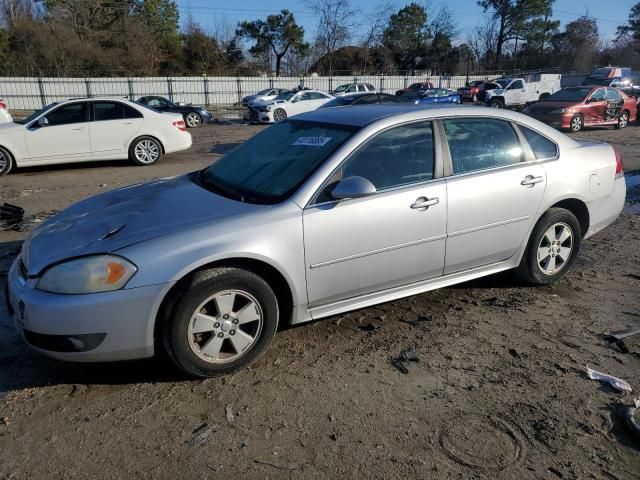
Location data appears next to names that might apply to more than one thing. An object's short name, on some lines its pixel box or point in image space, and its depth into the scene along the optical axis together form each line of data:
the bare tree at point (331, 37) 49.62
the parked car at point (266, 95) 27.38
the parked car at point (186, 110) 22.41
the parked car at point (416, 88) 25.77
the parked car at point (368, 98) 16.31
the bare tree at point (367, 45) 54.09
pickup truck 29.00
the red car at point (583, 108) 17.03
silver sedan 2.94
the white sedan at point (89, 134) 10.05
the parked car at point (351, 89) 28.51
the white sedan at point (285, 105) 22.81
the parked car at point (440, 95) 23.13
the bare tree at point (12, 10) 46.85
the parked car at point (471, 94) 29.28
